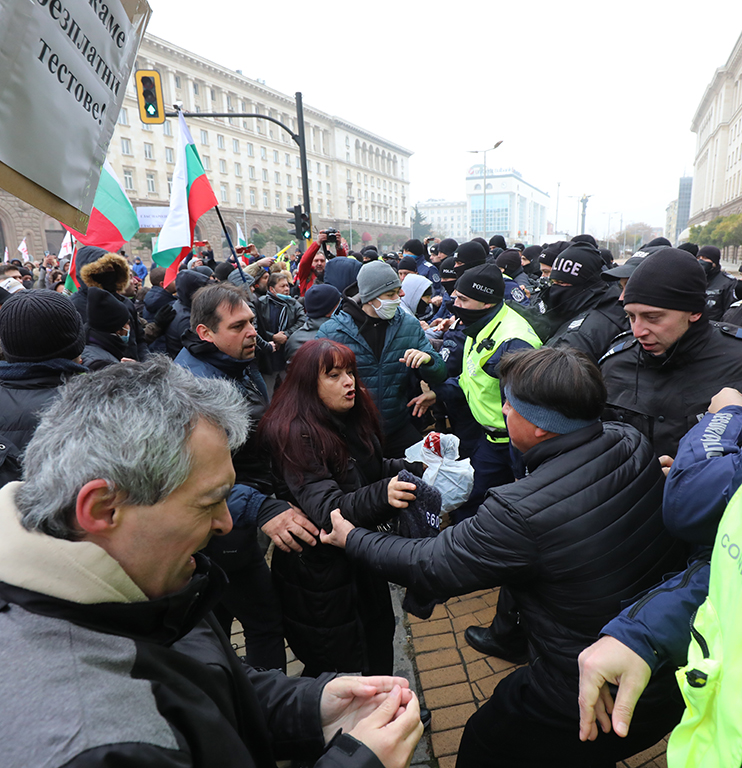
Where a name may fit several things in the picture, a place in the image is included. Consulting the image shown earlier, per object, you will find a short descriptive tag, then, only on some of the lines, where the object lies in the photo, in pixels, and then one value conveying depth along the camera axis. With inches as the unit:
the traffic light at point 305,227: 450.6
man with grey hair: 32.4
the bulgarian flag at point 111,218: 182.5
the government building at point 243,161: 1680.6
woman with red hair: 86.9
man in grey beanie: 149.1
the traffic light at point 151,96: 350.0
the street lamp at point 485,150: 1198.0
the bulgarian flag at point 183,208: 207.5
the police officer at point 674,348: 91.9
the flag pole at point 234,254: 210.4
